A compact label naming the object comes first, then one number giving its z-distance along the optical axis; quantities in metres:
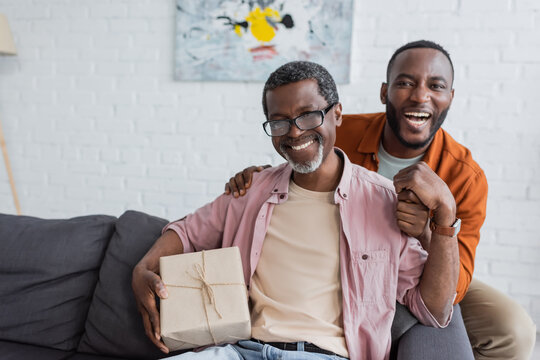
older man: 1.22
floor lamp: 2.82
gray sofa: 1.55
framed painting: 2.46
